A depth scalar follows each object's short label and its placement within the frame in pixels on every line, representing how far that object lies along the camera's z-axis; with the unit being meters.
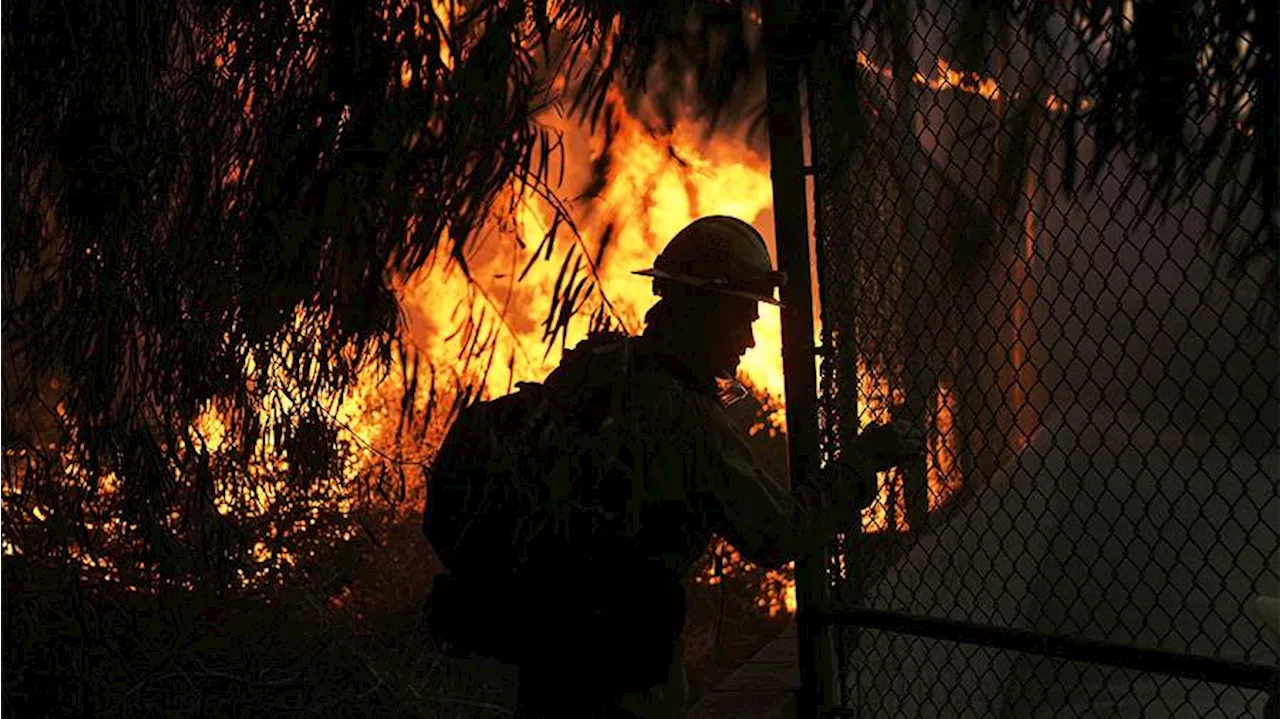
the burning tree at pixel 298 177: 3.00
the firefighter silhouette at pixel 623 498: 2.87
